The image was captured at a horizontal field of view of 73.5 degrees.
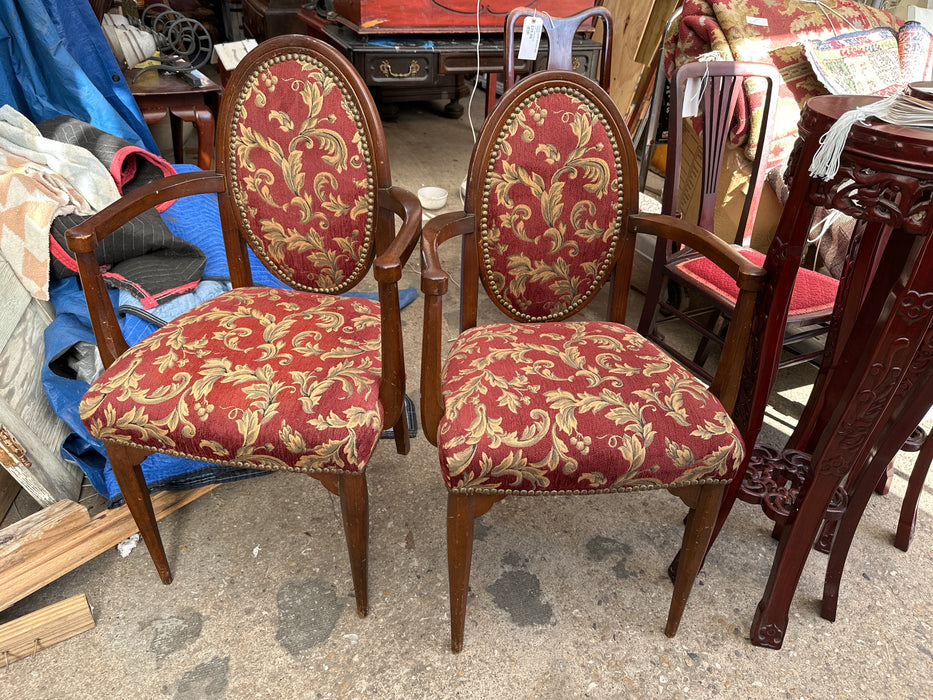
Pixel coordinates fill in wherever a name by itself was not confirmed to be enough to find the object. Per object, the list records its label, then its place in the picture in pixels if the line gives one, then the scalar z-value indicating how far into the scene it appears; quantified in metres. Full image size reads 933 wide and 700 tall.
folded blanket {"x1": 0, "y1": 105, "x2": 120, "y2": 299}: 1.56
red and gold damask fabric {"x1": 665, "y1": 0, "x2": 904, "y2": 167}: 2.36
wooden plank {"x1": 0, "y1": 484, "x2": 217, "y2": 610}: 1.31
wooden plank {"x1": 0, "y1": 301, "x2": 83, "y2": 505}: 1.44
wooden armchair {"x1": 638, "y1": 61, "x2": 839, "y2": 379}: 1.73
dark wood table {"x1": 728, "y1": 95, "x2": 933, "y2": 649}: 0.93
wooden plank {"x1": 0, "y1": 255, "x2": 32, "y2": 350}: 1.49
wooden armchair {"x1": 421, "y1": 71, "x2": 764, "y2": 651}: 1.09
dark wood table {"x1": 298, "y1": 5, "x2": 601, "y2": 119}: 2.82
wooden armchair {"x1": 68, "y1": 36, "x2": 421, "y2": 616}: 1.12
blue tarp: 2.12
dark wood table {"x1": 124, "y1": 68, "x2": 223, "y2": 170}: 2.62
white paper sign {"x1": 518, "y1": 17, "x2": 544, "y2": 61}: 2.22
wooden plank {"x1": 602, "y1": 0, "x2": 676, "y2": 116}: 3.53
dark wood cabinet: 4.39
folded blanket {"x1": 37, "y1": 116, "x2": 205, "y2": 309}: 1.66
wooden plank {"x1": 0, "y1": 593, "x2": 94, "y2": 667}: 1.24
